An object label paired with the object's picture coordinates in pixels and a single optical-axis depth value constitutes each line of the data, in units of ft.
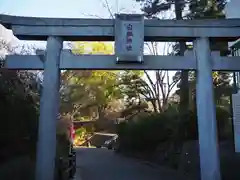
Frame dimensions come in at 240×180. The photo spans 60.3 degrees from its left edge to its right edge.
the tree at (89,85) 60.82
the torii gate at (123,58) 16.63
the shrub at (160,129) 35.22
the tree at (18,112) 17.71
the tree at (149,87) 52.30
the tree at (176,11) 37.84
